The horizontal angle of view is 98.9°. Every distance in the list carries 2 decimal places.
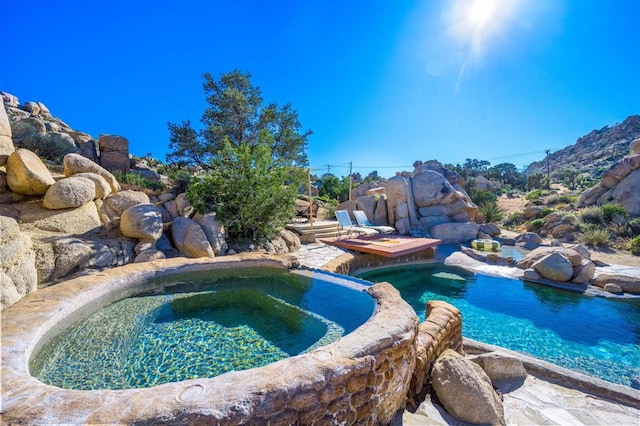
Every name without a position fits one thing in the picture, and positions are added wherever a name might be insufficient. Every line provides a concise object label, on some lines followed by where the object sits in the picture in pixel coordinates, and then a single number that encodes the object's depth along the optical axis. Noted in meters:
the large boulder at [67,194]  6.00
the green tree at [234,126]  13.62
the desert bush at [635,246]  10.12
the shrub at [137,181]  10.16
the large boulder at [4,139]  6.39
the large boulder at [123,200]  6.84
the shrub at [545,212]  15.68
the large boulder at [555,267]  7.38
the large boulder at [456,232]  12.61
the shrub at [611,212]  12.99
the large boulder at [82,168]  7.09
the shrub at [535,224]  14.43
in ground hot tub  1.68
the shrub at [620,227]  11.89
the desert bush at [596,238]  10.98
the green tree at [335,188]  18.81
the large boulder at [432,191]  13.98
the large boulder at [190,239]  6.49
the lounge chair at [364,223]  10.97
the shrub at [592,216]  13.23
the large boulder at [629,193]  14.37
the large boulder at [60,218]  5.74
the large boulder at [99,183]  6.75
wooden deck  8.30
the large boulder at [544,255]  7.59
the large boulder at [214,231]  6.89
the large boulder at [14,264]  3.41
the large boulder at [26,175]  5.97
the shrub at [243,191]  7.37
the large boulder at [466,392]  2.67
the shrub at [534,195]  22.84
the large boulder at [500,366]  3.54
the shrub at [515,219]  16.83
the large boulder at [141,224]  6.23
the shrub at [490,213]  15.74
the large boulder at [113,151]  13.27
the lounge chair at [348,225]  10.03
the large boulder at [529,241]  11.53
